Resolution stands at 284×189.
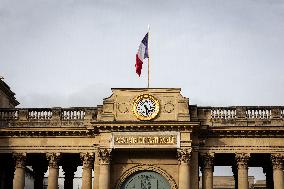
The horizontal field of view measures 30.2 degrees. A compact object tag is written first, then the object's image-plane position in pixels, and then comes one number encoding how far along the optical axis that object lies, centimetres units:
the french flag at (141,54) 4512
